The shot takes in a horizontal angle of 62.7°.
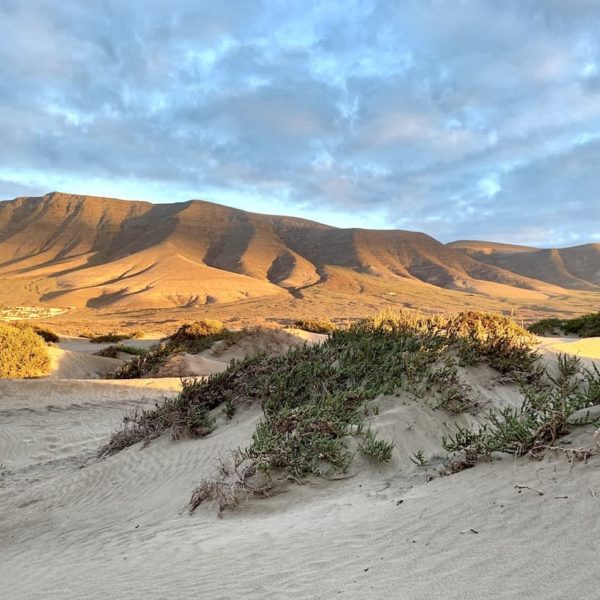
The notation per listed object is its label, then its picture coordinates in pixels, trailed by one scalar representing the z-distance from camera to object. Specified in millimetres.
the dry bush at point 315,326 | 28484
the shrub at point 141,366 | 18453
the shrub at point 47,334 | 25453
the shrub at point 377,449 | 5465
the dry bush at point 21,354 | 15922
